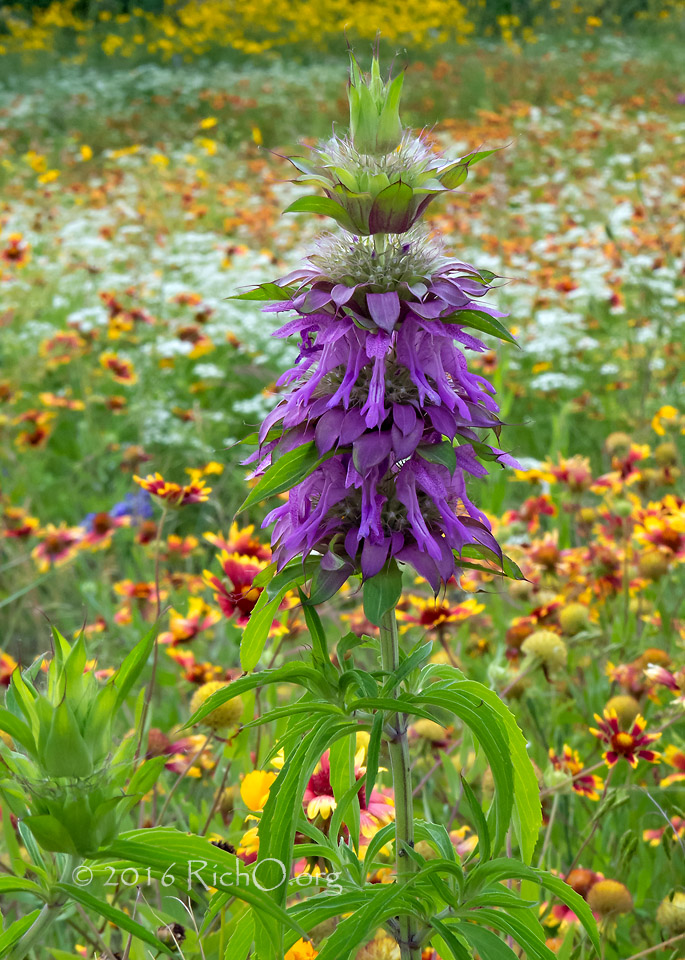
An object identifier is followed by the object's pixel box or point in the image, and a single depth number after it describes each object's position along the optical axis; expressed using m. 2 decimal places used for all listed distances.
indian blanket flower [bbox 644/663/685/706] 0.79
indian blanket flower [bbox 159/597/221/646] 0.88
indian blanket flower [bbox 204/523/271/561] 0.84
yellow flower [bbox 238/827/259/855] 0.70
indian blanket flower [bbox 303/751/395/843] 0.70
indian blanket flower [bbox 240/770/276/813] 0.70
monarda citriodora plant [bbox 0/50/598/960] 0.60
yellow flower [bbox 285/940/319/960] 0.68
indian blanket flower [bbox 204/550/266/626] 0.79
